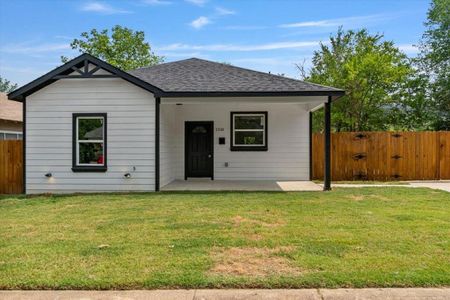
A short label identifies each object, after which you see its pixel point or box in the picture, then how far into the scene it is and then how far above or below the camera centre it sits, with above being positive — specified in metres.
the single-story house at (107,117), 11.20 +0.94
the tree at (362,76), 21.23 +4.03
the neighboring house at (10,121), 17.53 +1.26
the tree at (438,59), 23.02 +5.32
